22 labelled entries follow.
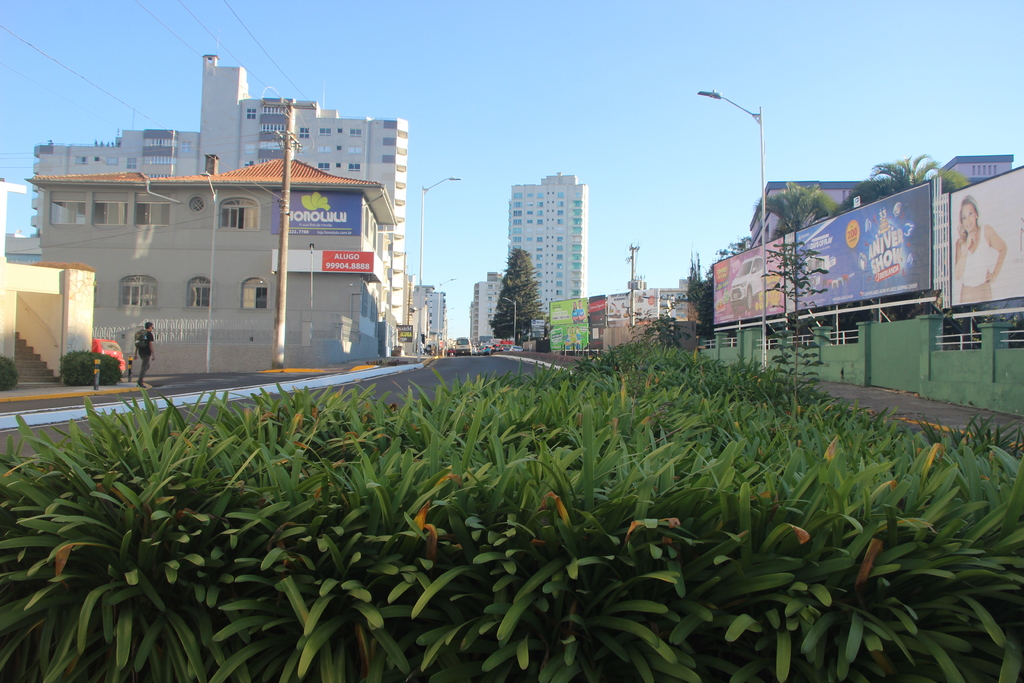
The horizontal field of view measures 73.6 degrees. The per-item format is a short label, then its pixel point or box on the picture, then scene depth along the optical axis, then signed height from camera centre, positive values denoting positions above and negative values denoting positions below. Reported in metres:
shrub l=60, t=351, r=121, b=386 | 20.41 -0.77
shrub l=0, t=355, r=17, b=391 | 18.11 -0.94
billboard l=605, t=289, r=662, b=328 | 63.94 +6.04
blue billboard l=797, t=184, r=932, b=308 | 20.59 +3.77
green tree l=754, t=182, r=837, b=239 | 42.84 +9.78
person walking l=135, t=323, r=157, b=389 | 19.73 -0.07
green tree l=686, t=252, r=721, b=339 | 43.05 +3.47
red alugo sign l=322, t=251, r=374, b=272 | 39.41 +4.94
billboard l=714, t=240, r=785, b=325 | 32.59 +3.58
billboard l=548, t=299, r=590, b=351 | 58.44 +2.50
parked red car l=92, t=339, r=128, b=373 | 23.29 -0.21
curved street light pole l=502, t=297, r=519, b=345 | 100.50 +5.73
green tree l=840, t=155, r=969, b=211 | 37.03 +10.12
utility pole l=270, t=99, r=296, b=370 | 27.81 +3.82
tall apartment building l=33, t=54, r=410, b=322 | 101.94 +32.68
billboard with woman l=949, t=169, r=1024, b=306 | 16.45 +3.14
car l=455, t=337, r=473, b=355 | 84.81 +0.19
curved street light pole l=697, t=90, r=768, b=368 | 23.88 +6.86
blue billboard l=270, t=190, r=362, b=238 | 40.25 +7.68
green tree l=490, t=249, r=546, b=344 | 101.56 +9.17
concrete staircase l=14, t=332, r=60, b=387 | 22.16 -0.91
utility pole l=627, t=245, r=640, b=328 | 53.86 +7.74
